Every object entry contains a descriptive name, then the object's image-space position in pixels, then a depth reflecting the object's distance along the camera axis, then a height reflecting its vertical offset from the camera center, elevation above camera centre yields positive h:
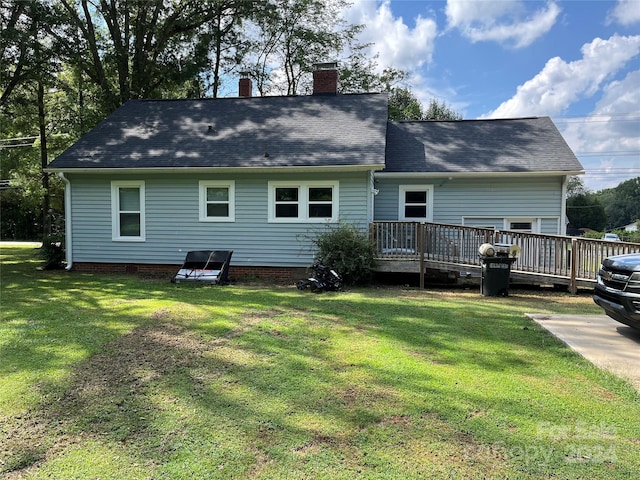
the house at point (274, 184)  11.29 +1.56
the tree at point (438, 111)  38.25 +12.03
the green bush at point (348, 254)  9.91 -0.36
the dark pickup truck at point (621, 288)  5.05 -0.62
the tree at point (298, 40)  23.09 +11.38
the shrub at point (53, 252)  12.77 -0.45
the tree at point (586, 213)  71.06 +4.65
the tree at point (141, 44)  18.08 +9.02
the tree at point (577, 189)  74.88 +10.06
